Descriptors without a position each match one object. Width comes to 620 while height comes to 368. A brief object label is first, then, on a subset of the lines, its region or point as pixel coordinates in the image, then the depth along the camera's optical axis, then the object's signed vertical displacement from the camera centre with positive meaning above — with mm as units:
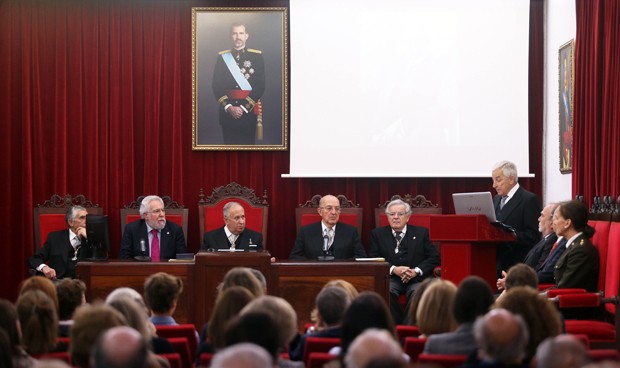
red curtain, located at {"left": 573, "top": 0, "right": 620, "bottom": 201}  7250 +481
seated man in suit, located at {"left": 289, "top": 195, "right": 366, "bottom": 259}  8461 -748
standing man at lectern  7734 -480
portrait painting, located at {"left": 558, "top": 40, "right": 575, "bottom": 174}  8414 +520
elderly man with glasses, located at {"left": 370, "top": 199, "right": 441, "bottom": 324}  8211 -812
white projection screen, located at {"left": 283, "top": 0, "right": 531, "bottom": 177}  9250 +729
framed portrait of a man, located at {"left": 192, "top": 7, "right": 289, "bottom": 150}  9398 +842
